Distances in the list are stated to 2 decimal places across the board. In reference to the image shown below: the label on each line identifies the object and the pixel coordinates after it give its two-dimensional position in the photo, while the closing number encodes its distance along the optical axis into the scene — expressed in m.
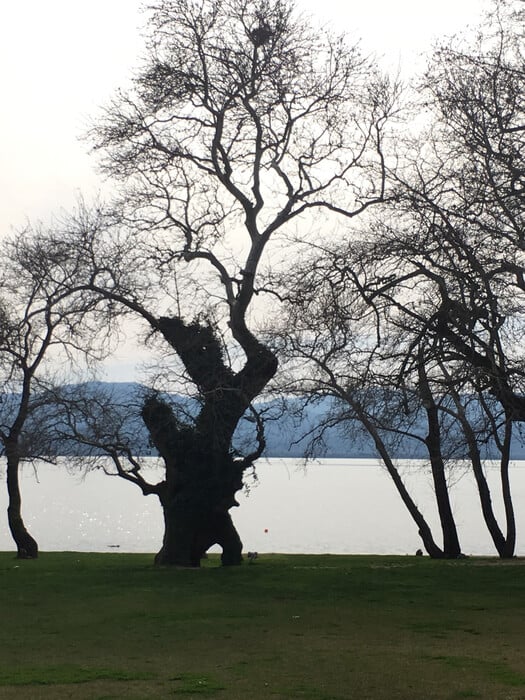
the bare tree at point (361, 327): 19.61
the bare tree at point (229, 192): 27.42
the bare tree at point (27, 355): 31.78
